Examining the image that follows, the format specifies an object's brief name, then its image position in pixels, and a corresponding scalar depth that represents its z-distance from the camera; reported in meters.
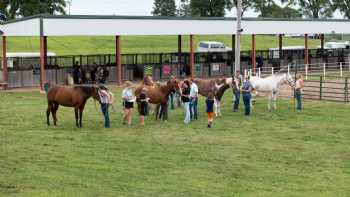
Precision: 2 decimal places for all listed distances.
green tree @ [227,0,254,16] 88.56
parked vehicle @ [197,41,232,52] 66.50
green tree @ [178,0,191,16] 143.25
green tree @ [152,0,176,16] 145.88
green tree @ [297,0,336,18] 92.93
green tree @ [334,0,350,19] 90.00
